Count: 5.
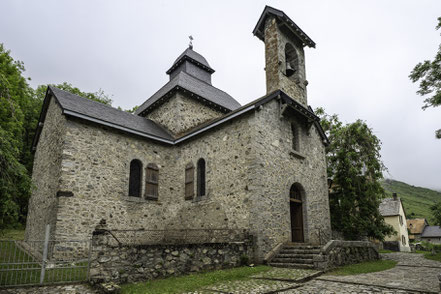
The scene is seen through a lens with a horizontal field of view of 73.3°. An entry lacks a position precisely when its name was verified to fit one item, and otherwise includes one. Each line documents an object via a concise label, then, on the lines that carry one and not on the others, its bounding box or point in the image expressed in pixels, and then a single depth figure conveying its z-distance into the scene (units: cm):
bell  1437
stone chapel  1106
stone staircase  938
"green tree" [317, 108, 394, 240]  1547
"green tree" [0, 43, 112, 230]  635
